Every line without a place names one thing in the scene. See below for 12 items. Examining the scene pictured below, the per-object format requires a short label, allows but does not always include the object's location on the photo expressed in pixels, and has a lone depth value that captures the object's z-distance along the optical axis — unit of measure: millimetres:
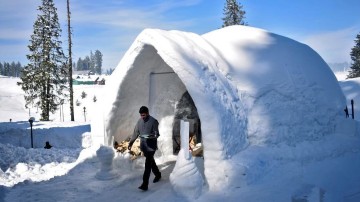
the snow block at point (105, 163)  7875
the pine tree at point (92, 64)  137750
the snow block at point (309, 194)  5742
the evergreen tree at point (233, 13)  37312
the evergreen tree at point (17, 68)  129000
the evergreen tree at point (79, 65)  145500
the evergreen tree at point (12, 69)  124062
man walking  6563
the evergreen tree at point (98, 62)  139175
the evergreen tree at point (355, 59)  38394
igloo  6172
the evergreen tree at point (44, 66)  26172
